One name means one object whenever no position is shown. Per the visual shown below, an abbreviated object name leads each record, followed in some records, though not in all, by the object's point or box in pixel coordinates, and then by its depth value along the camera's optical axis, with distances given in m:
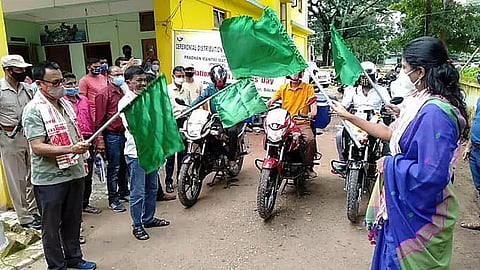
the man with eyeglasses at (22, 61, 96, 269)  2.87
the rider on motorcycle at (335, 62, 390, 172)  5.04
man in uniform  4.00
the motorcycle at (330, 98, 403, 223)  4.14
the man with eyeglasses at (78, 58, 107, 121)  4.94
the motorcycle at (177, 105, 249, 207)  4.63
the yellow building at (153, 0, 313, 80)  7.26
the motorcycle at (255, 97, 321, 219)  4.18
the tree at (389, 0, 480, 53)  13.08
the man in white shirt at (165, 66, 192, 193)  5.31
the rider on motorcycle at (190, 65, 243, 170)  5.28
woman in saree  1.87
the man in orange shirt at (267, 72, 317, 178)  4.84
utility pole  12.75
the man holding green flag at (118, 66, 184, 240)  2.95
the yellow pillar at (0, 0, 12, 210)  4.61
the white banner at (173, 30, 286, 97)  6.81
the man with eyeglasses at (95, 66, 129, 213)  4.47
